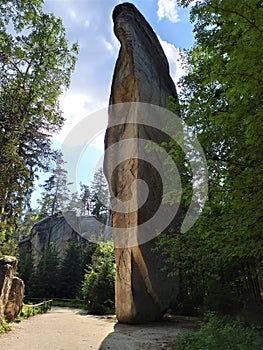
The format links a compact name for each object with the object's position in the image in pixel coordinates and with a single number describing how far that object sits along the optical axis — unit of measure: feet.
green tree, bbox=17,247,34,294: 85.83
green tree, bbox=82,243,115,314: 56.03
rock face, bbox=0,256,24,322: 25.25
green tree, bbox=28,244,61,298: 82.17
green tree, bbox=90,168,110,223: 142.42
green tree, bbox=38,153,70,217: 148.77
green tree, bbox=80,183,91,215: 154.26
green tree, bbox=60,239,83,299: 85.61
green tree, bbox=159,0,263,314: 10.75
